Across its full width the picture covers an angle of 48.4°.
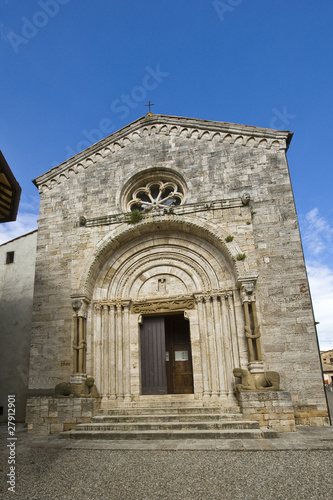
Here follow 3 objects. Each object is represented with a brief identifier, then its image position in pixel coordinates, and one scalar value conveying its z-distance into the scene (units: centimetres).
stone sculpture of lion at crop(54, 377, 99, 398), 941
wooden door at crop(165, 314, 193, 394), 1095
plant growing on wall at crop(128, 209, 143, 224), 1112
